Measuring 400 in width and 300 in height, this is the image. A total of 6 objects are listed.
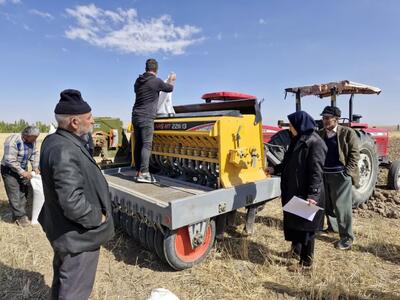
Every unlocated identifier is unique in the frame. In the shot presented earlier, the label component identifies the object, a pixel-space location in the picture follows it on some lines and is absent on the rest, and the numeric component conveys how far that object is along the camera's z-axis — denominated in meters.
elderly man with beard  2.01
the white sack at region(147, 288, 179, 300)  2.29
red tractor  5.51
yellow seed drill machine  3.29
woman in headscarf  3.34
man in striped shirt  4.87
